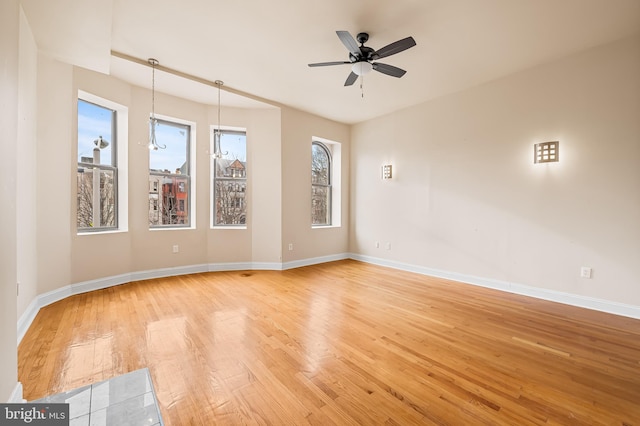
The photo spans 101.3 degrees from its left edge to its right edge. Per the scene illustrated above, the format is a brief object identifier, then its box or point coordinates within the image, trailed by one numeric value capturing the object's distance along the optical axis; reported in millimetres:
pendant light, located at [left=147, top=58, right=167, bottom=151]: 3553
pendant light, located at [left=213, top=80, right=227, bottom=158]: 4207
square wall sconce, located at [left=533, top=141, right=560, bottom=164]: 3467
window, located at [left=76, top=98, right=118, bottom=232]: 3682
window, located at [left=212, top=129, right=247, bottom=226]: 5051
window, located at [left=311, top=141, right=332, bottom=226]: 5958
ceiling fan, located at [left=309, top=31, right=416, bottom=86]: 2576
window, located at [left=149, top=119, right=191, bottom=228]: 4480
